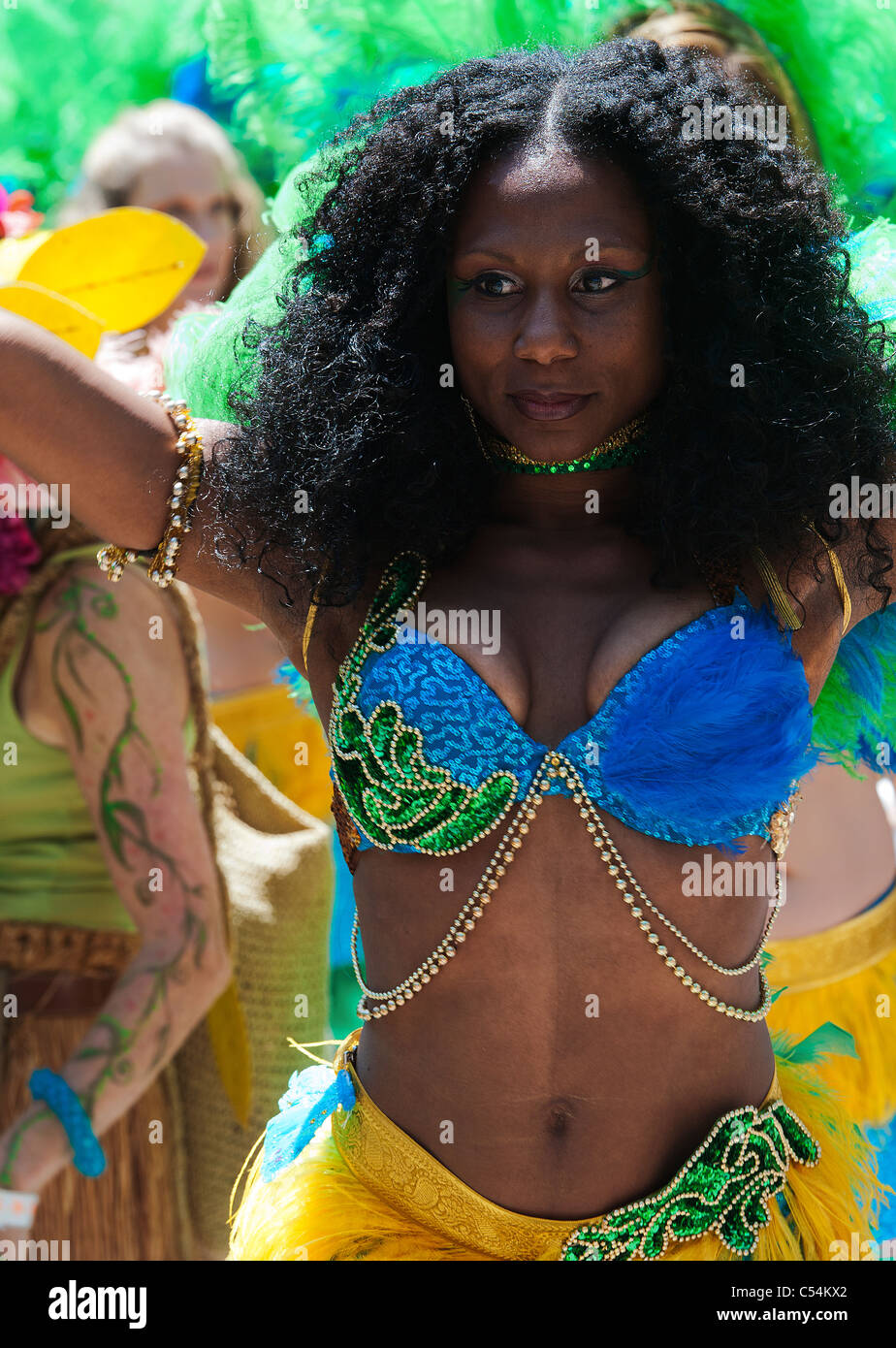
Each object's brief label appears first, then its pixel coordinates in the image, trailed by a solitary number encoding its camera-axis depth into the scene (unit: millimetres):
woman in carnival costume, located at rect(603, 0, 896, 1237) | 3270
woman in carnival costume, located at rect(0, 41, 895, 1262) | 2039
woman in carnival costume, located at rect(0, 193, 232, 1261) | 2971
